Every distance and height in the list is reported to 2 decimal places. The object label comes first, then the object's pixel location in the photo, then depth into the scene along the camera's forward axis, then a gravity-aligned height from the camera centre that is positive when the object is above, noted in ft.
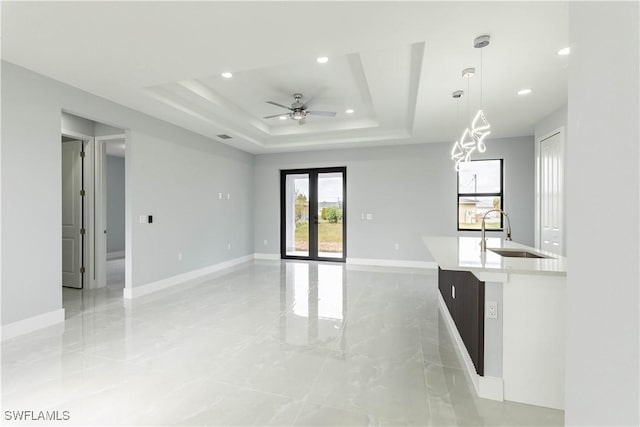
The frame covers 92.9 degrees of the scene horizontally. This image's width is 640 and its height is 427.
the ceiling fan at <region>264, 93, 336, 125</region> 14.99 +4.93
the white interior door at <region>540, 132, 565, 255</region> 14.47 +0.86
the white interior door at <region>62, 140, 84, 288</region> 15.98 -0.28
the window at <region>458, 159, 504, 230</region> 20.52 +1.19
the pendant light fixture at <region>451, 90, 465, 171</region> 12.16 +4.73
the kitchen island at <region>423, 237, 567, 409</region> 6.52 -2.63
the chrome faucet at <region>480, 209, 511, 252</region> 9.35 -0.94
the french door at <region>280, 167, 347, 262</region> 23.70 -0.29
